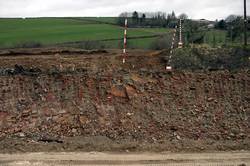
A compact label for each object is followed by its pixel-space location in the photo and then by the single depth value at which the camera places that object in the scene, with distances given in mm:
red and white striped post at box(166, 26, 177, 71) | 17312
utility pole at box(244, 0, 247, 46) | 19409
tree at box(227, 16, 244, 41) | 25433
